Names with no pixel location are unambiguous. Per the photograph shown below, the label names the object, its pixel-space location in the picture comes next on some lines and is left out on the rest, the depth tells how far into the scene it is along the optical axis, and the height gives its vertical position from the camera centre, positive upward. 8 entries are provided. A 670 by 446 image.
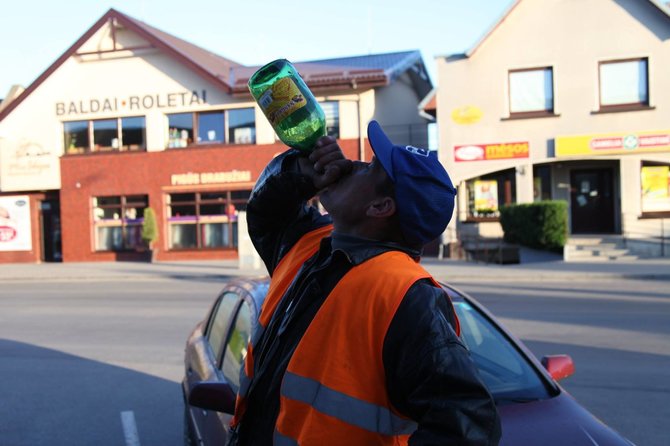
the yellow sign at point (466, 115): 21.66 +3.22
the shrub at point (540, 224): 19.44 -0.53
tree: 23.89 -0.33
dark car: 2.70 -0.89
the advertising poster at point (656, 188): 20.88 +0.53
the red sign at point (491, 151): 21.33 +1.93
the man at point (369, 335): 1.42 -0.30
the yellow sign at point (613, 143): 20.33 +2.00
